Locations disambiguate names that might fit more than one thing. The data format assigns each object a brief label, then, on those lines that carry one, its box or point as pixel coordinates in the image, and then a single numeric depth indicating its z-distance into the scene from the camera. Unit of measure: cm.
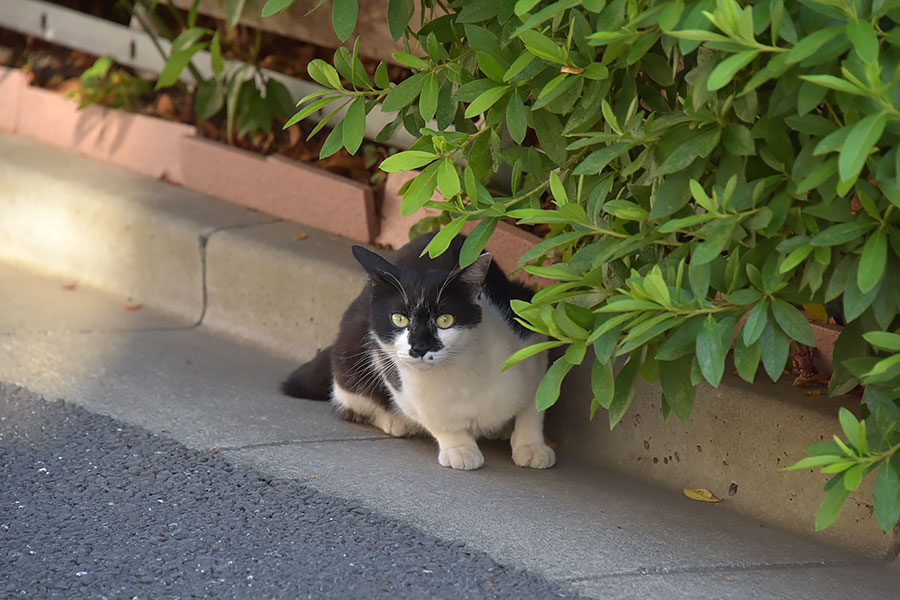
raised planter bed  897
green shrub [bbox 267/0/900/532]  391
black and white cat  634
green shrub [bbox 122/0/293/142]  981
